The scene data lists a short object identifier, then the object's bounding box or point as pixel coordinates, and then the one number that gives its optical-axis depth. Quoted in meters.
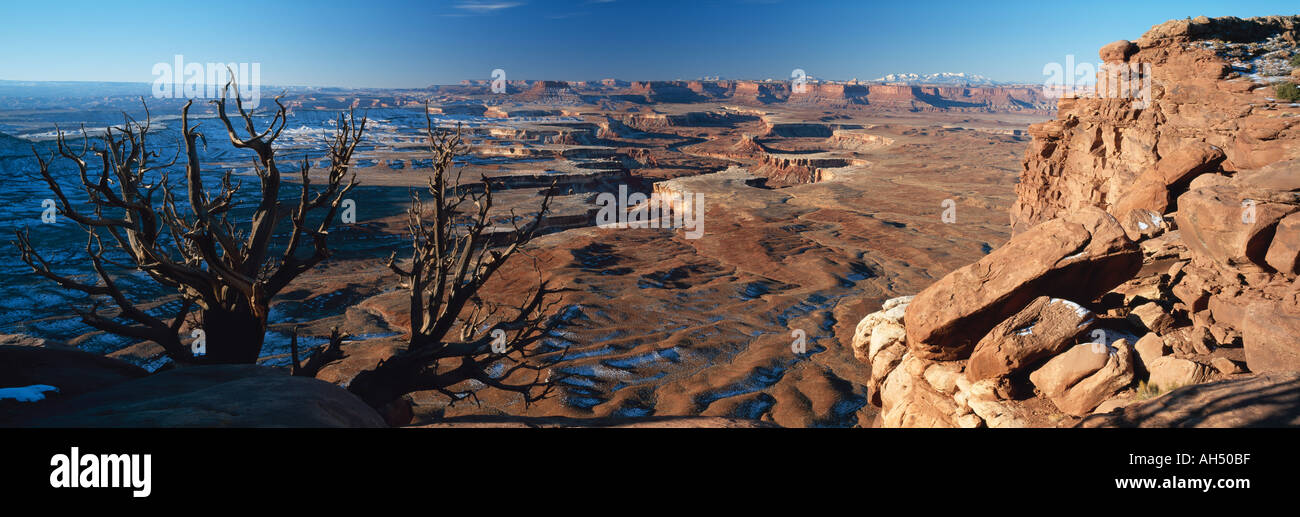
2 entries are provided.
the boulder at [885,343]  11.82
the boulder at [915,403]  9.02
